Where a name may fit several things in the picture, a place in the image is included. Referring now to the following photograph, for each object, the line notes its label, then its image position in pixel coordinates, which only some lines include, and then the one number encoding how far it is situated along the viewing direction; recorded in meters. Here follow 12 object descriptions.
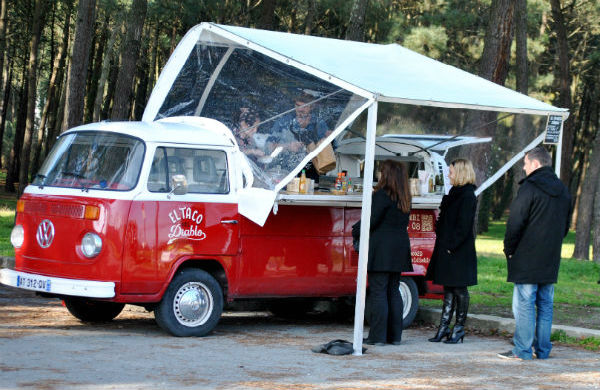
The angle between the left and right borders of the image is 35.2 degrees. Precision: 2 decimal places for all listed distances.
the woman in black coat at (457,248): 10.25
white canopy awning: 9.76
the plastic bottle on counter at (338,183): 11.08
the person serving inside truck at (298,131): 10.07
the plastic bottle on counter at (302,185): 10.52
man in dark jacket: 9.29
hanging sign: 11.10
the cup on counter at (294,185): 10.52
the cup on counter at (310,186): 10.63
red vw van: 9.52
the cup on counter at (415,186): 11.99
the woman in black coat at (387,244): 10.02
